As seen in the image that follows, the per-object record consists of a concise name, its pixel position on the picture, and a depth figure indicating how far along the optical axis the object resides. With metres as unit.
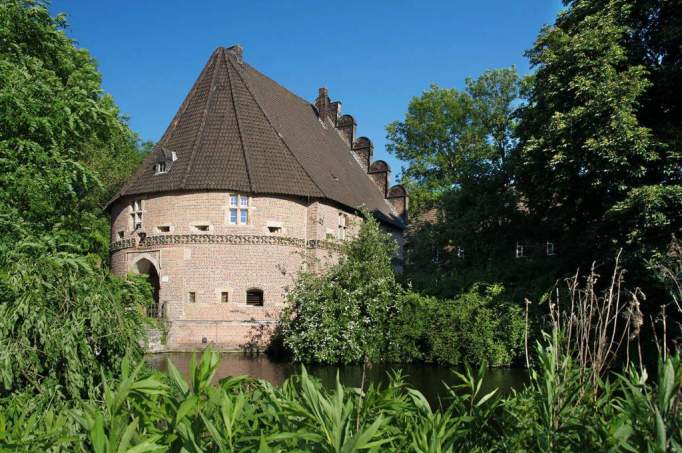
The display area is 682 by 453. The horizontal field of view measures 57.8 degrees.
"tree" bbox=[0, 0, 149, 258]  11.38
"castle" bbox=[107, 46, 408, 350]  24.89
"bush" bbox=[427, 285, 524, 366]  19.62
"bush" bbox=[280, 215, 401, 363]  20.31
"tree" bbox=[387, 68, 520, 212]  34.91
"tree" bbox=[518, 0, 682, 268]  14.23
